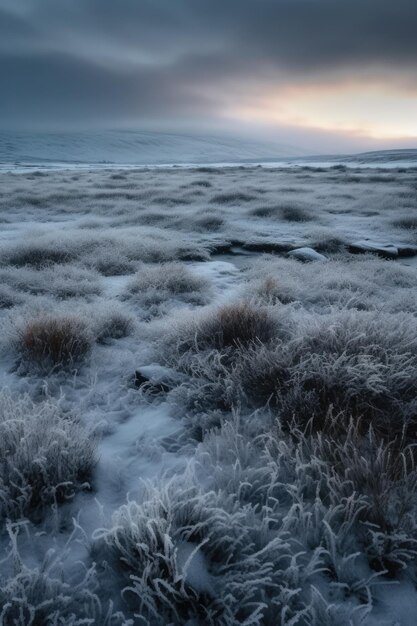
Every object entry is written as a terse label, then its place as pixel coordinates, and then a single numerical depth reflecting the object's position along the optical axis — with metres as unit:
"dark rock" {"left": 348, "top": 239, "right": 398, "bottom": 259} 9.36
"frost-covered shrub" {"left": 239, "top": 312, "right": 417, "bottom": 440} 2.66
